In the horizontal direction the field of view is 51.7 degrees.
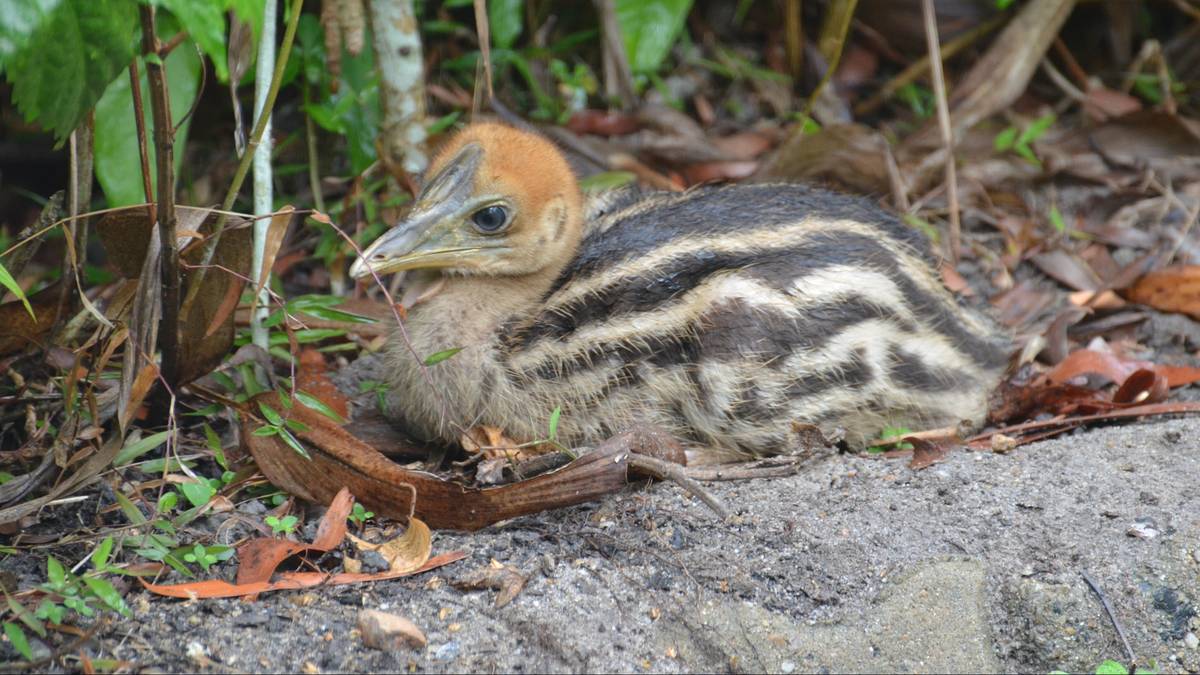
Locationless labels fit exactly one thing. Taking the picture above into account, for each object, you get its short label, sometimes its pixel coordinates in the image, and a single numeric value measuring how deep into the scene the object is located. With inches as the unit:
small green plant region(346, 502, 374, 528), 122.0
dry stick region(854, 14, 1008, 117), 233.8
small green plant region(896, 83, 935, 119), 230.2
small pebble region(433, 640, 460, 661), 100.7
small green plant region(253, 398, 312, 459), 123.4
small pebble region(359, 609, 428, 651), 100.6
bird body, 142.6
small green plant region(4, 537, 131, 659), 96.7
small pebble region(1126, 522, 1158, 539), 117.1
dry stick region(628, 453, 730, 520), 116.9
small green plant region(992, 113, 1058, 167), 213.9
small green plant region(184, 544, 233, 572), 110.1
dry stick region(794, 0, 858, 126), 214.5
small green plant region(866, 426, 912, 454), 147.7
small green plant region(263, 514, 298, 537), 118.6
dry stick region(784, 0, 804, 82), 232.5
